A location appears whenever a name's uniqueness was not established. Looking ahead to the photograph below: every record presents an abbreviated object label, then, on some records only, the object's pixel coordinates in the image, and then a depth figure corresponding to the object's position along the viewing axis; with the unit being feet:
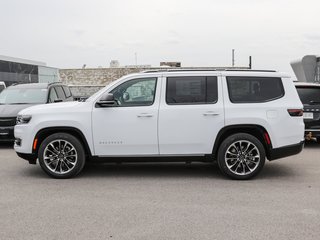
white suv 22.89
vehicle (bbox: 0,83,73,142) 34.93
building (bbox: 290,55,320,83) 63.52
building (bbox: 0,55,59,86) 230.89
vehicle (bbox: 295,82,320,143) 32.63
